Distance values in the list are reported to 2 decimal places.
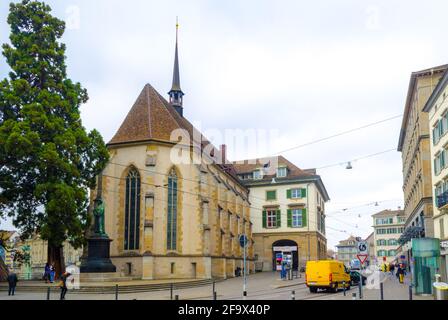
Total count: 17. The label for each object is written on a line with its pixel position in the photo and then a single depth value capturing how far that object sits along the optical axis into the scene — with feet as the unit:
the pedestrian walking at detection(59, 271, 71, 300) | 72.56
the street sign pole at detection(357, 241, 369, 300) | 70.38
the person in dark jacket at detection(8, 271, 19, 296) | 85.15
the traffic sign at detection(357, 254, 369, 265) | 70.84
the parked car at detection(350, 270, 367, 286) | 114.99
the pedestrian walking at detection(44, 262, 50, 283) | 106.22
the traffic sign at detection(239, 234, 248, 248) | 87.15
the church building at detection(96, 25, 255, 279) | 128.98
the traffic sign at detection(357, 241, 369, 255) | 70.33
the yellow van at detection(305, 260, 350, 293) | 92.38
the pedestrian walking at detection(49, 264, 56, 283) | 106.32
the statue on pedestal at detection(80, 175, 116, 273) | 107.86
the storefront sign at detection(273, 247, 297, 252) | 191.48
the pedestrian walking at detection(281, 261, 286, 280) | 133.28
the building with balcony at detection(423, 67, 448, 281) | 89.89
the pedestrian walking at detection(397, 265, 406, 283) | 123.34
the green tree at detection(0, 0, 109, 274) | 99.55
